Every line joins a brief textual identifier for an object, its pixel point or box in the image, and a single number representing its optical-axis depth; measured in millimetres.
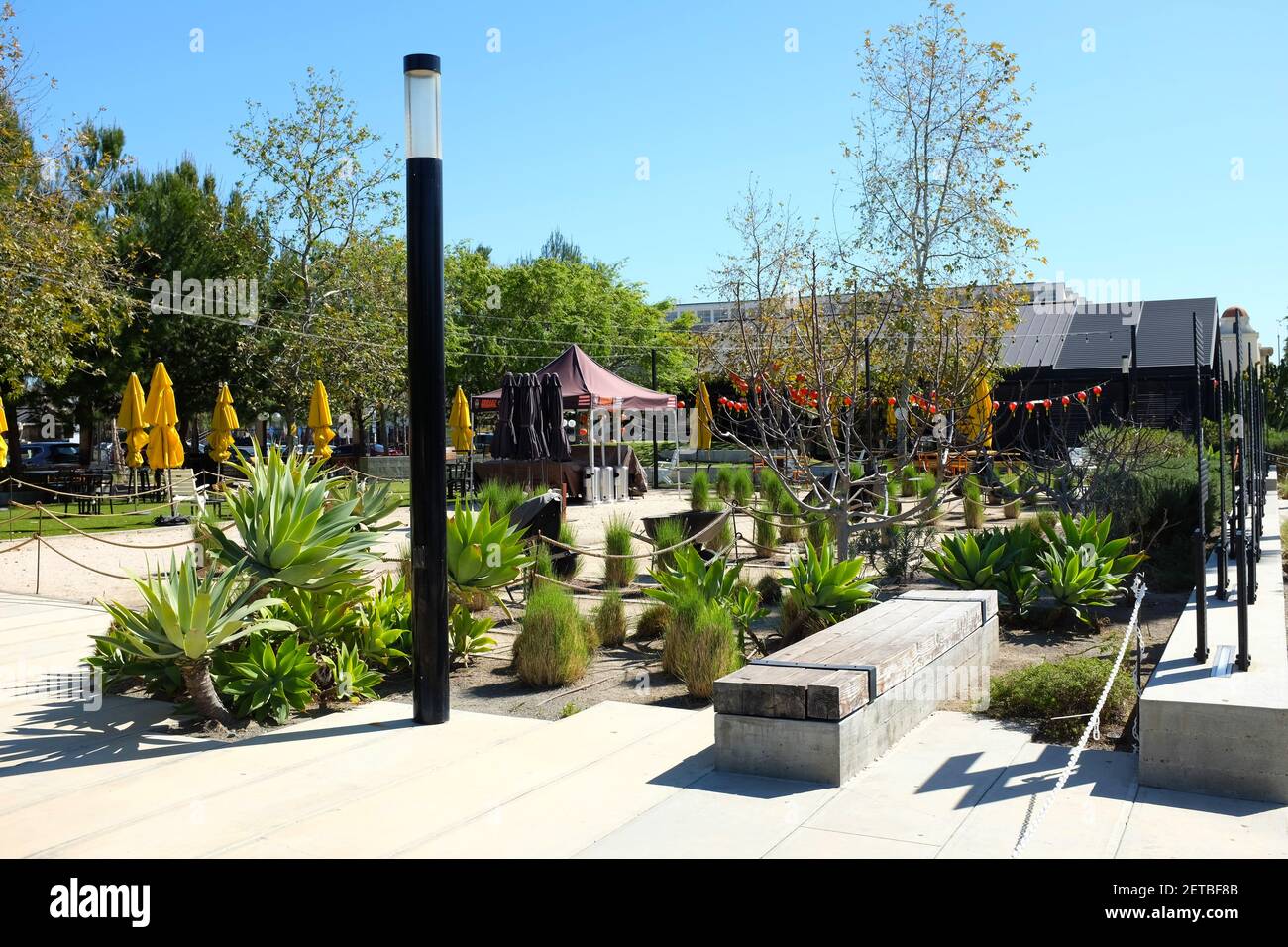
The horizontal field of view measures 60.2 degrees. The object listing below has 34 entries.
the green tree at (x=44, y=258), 18359
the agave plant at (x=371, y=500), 7297
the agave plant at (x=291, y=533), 6305
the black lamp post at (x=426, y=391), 5930
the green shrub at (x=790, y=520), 14302
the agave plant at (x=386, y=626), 6781
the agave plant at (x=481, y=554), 7684
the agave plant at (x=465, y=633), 7512
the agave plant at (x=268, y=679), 5957
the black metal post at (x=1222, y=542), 6095
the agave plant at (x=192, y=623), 5555
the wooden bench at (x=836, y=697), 4699
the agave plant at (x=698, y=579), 7891
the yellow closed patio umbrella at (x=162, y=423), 18984
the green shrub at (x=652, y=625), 8562
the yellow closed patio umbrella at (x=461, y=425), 25906
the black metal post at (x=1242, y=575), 5270
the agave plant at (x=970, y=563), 8672
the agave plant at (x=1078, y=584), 8281
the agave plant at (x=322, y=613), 6508
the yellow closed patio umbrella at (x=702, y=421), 22750
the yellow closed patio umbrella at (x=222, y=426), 21672
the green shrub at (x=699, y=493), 18141
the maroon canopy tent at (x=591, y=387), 23891
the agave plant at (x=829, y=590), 7848
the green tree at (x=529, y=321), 51094
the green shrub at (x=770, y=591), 10180
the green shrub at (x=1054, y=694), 5621
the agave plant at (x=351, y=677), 6418
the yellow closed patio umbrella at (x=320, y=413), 23562
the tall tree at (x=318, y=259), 32594
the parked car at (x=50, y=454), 35844
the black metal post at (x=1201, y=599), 5504
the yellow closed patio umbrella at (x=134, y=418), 19250
